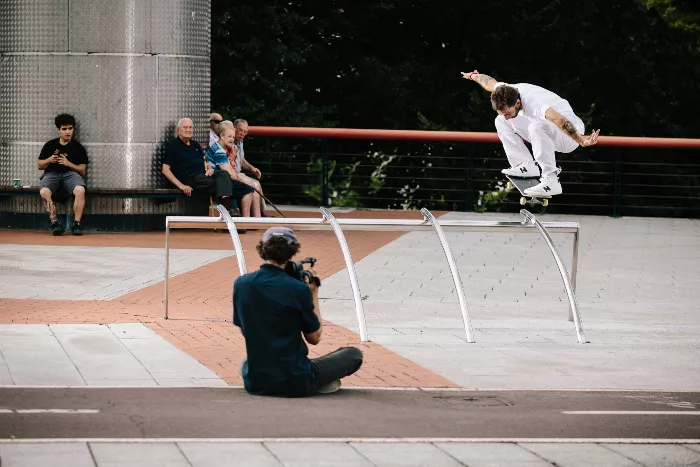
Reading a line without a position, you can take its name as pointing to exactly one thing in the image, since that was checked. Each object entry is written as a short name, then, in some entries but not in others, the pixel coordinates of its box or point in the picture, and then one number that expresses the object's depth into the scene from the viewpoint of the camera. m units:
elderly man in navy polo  18.47
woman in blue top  18.66
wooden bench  18.34
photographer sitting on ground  8.59
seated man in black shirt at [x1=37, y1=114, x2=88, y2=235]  18.06
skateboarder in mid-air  10.18
